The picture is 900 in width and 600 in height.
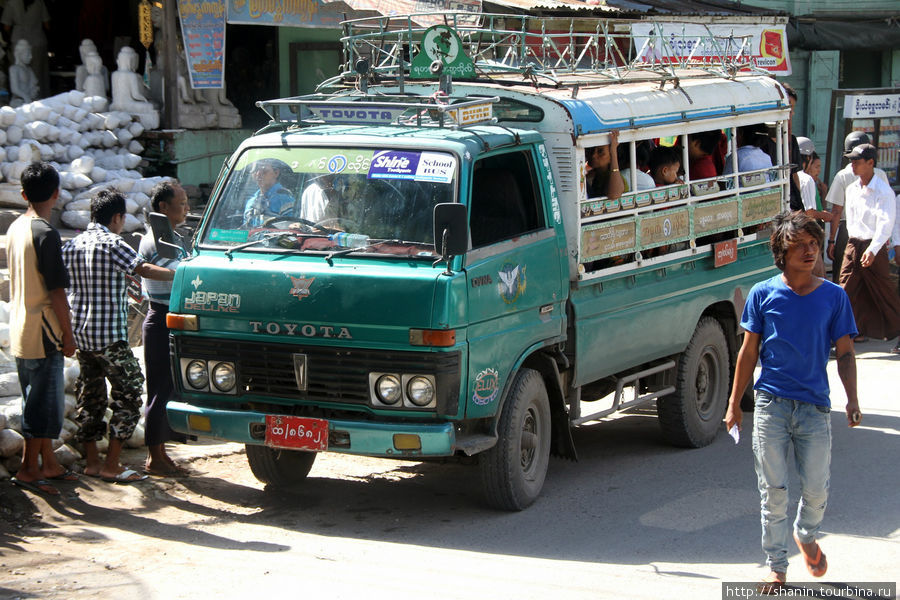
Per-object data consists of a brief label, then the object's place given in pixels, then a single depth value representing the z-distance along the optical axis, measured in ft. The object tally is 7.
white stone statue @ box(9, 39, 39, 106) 49.16
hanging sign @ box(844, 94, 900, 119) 54.03
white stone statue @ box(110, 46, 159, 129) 46.91
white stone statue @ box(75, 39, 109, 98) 47.78
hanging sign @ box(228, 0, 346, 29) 46.52
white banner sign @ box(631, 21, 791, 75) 50.70
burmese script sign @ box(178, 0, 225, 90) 45.50
